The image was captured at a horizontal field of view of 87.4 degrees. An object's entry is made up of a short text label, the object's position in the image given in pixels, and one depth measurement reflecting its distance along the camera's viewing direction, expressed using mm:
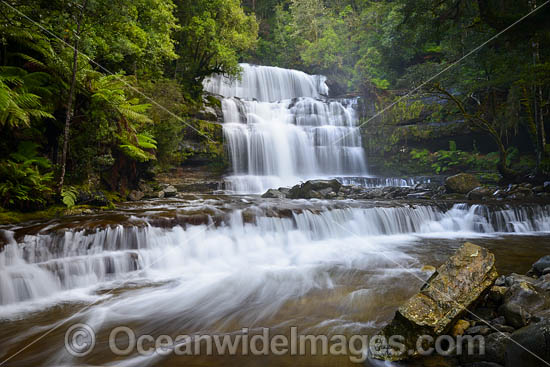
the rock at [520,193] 9727
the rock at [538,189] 10031
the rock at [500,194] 10011
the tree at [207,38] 13359
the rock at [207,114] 13845
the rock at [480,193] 10141
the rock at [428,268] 4421
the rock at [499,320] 2375
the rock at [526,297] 2388
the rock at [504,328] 2244
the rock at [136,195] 8845
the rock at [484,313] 2486
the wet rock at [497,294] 2703
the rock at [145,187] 9609
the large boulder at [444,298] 2227
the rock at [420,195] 10840
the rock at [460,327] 2302
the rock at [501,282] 3184
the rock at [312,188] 10852
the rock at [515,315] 2270
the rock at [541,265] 3553
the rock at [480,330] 2246
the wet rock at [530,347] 1593
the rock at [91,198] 6426
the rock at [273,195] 10875
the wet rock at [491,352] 1963
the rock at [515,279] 3062
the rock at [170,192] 10388
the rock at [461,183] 11125
